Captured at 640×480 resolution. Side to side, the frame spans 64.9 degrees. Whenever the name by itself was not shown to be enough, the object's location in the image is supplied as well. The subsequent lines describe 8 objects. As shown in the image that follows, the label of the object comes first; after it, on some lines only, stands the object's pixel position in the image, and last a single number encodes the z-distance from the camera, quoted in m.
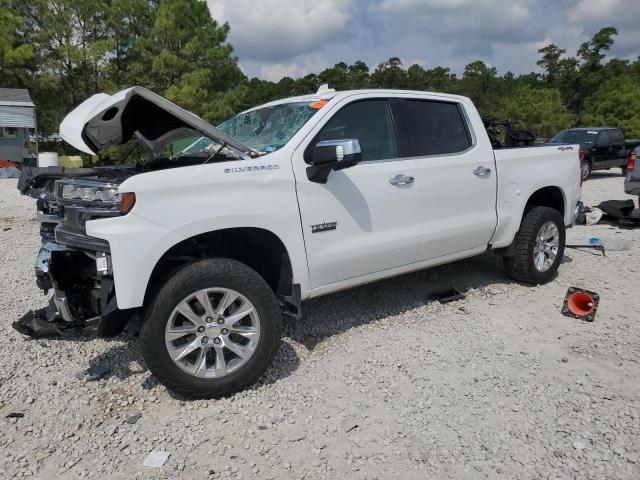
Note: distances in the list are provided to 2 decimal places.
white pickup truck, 2.99
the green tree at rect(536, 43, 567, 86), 50.94
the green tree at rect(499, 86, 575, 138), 31.14
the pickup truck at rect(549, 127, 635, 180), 16.60
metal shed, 24.78
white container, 13.62
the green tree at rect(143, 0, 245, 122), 23.23
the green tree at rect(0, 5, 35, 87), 26.73
